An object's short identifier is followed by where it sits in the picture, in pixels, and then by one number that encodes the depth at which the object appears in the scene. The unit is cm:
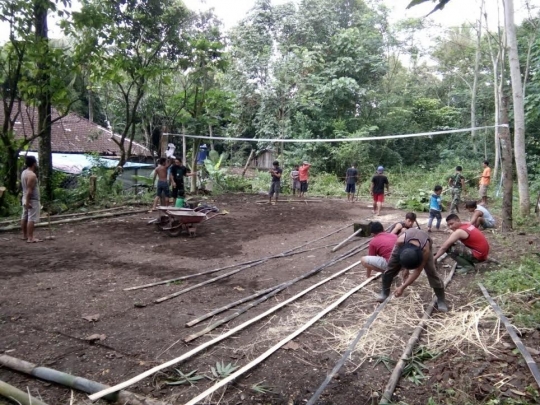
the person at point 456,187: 1166
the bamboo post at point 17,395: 301
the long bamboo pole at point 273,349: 314
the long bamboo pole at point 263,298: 420
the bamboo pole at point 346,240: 805
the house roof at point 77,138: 2030
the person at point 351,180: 1605
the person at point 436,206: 944
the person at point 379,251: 567
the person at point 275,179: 1418
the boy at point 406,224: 596
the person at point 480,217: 781
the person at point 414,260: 471
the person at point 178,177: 1132
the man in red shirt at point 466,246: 629
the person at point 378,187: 1198
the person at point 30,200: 771
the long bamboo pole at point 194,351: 312
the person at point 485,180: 1375
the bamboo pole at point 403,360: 322
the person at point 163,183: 1136
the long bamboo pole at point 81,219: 893
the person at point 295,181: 1794
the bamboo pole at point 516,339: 337
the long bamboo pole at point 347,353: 319
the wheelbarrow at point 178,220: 897
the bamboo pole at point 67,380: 307
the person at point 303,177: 1698
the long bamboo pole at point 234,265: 568
